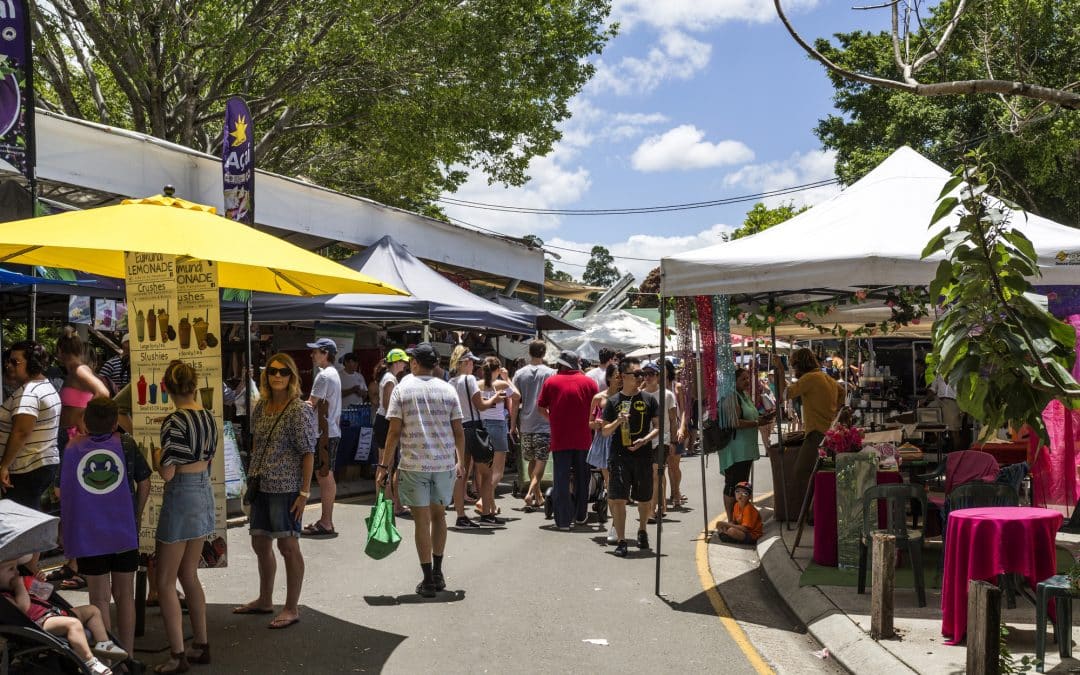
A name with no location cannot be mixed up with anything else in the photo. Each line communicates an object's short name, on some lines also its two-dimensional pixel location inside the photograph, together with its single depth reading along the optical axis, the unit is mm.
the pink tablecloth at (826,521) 9352
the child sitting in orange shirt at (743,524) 11109
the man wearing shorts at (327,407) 10805
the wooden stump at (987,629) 5355
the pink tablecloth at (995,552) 6539
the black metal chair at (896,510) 8164
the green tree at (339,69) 17547
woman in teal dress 11281
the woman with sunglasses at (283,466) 7020
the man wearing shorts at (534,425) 13211
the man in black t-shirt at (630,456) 10227
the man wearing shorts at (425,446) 8148
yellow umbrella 6070
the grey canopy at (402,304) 14750
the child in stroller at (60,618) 4809
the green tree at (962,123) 22250
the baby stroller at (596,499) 12227
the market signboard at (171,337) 7043
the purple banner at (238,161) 12359
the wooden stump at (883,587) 6707
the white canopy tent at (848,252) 8617
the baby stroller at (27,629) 4609
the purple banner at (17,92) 8031
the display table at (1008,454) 11469
